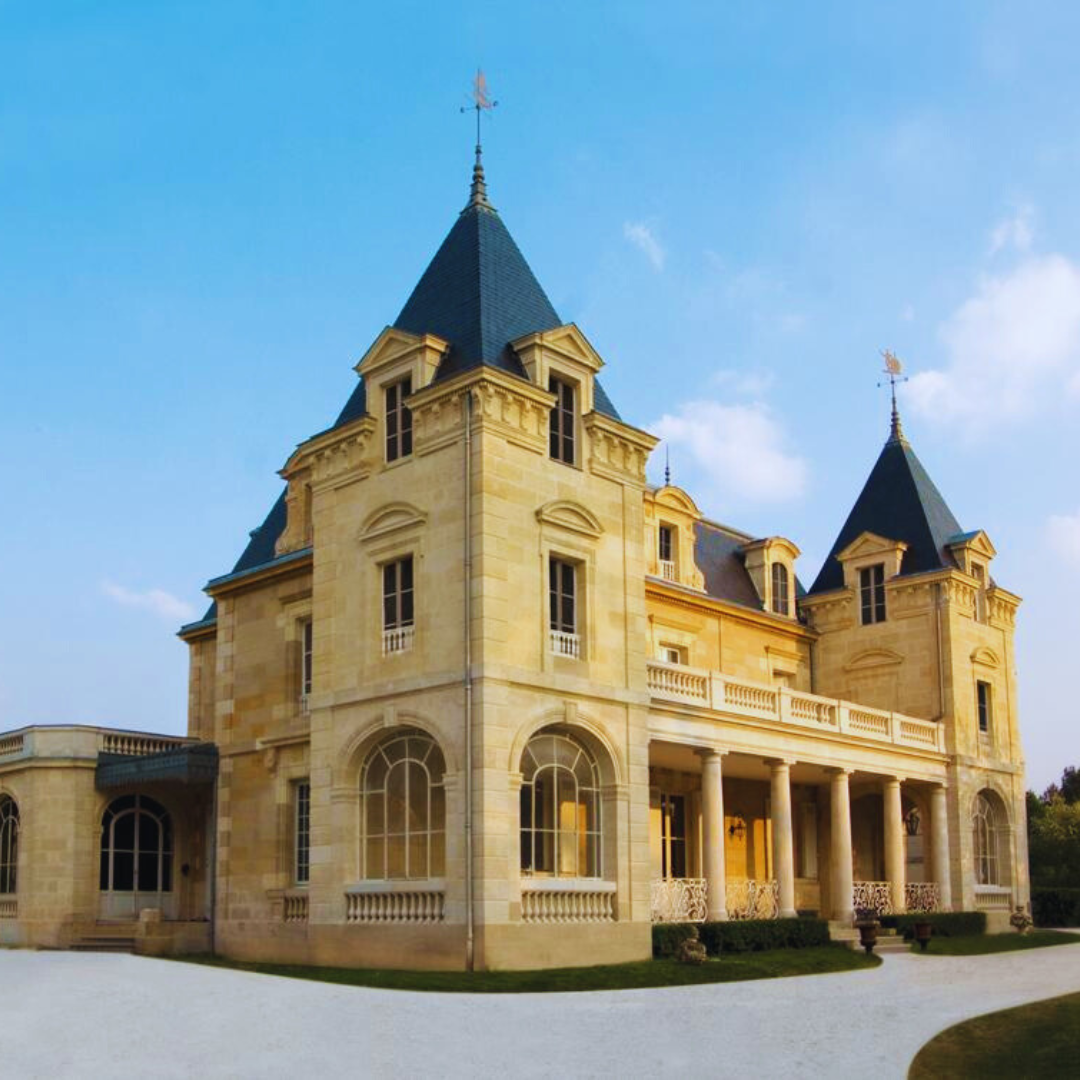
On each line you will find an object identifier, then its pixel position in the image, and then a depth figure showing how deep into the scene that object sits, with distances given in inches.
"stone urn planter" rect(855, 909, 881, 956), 1063.0
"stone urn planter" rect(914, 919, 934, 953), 1136.2
